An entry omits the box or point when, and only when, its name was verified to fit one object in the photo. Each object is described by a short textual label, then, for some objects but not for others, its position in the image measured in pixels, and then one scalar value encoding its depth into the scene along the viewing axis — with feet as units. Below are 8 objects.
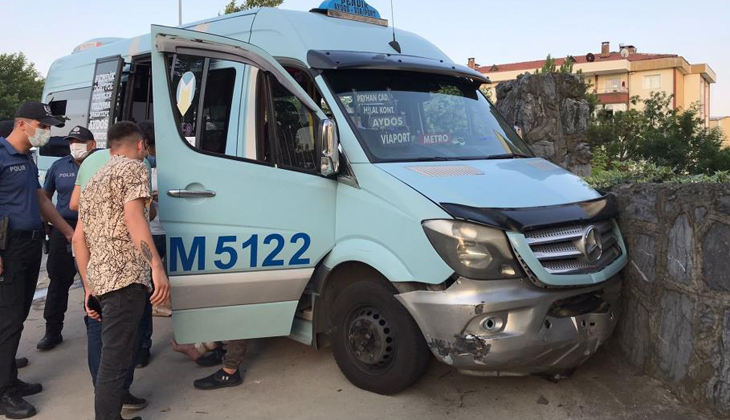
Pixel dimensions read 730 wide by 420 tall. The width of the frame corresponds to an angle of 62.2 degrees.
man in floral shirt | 11.02
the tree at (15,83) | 109.04
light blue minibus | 11.41
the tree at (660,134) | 60.59
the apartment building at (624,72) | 194.59
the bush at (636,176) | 14.76
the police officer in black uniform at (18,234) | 12.99
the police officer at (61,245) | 17.08
